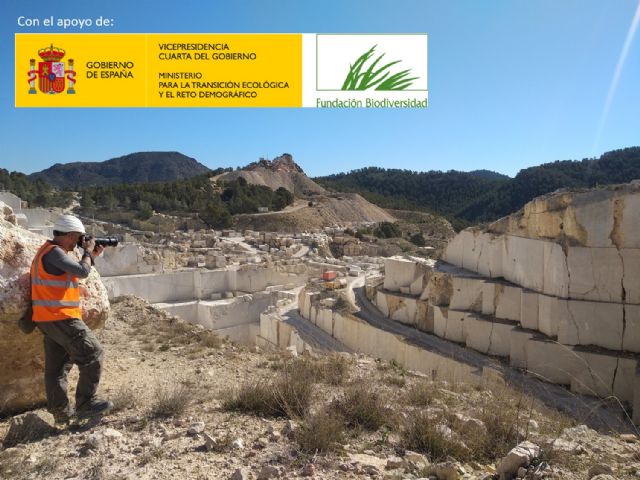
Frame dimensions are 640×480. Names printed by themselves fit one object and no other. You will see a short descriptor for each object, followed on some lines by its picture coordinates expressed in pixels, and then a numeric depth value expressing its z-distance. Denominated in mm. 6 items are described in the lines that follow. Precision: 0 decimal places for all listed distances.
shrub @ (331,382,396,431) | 3332
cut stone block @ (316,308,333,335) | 11750
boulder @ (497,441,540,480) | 2479
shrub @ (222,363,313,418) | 3520
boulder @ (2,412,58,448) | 3041
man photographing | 3230
